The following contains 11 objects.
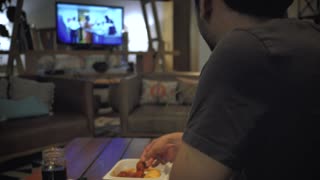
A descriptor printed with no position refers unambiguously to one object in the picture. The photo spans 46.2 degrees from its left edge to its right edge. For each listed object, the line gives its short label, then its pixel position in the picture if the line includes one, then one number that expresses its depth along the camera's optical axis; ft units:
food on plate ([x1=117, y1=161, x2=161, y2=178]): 3.86
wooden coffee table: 4.49
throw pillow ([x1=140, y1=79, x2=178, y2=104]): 11.60
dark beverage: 3.61
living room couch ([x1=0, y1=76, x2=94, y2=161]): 8.33
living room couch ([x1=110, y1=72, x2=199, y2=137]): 9.89
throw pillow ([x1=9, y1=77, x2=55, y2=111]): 10.07
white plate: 3.77
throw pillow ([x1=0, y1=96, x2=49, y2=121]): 9.29
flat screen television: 14.97
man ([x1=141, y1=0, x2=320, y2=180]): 1.46
